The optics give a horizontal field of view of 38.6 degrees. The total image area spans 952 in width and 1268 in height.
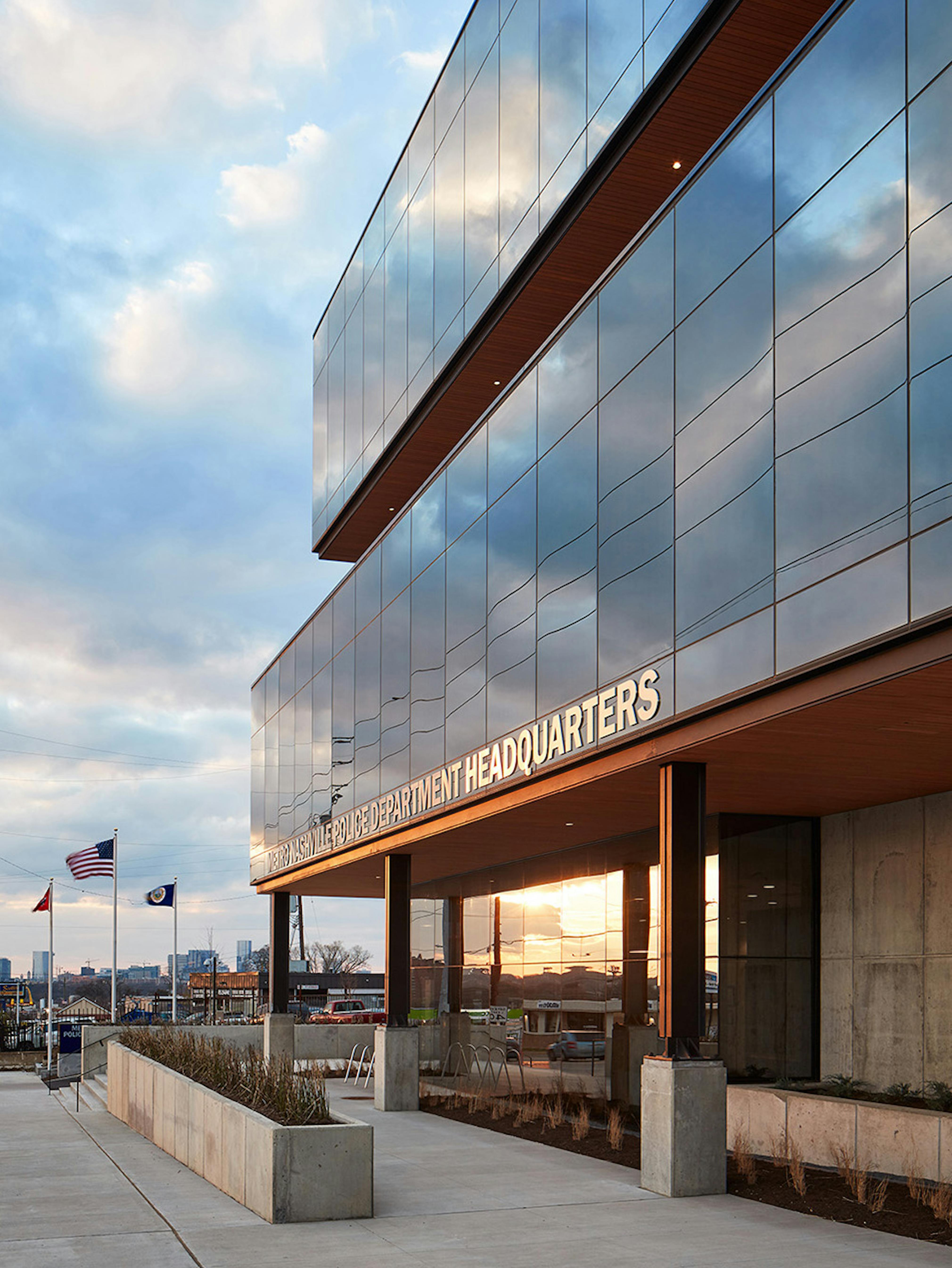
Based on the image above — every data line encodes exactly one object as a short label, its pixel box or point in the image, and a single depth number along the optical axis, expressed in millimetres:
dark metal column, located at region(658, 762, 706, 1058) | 15500
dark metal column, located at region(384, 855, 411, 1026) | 27281
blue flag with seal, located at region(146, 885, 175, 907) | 56375
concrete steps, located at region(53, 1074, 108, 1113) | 28969
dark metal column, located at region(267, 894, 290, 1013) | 39250
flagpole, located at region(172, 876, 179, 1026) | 57250
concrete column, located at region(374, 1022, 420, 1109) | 26125
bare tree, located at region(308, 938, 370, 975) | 167125
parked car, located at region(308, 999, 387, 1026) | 54781
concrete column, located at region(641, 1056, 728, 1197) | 14961
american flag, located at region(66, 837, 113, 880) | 48719
